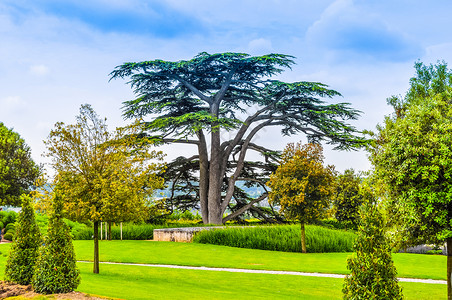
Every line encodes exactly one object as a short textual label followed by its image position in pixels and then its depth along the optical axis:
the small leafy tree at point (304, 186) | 22.80
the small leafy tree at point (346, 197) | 31.88
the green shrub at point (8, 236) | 27.22
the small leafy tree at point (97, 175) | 13.72
